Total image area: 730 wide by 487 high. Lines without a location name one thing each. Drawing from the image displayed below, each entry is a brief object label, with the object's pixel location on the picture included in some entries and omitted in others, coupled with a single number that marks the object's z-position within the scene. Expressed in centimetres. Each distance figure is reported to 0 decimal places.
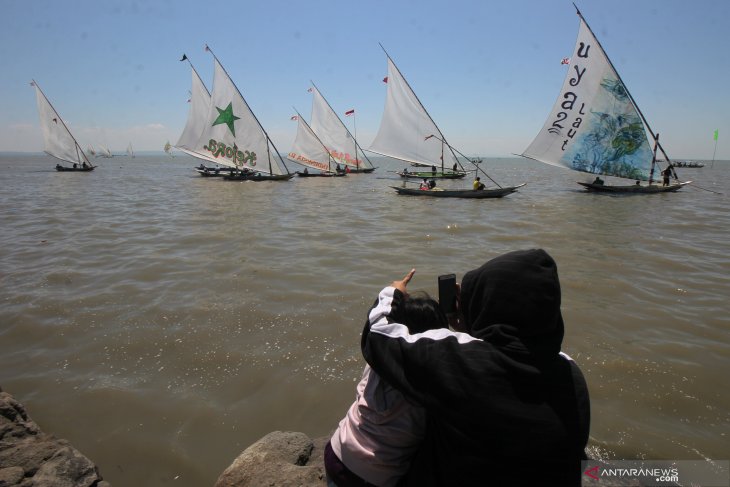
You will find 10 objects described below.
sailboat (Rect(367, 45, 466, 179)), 2841
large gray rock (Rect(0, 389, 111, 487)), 237
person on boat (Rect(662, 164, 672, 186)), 2298
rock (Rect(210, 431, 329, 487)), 250
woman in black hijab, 138
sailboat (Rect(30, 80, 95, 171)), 3544
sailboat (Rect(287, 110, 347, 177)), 3734
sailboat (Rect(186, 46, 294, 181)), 2856
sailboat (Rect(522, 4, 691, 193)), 2070
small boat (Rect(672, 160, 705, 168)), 7183
